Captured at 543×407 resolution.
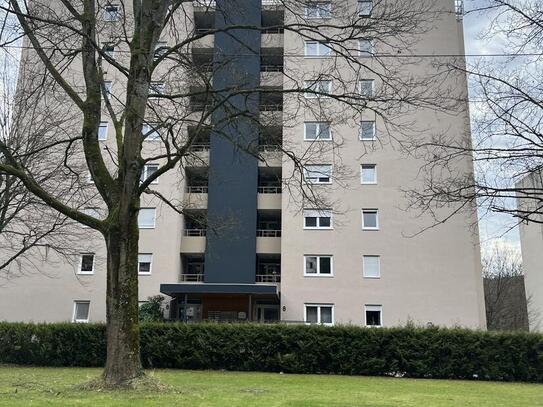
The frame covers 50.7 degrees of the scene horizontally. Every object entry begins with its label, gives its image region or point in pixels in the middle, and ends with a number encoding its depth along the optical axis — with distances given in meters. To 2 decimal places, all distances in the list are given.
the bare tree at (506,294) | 46.44
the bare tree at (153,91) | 9.73
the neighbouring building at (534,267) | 34.38
